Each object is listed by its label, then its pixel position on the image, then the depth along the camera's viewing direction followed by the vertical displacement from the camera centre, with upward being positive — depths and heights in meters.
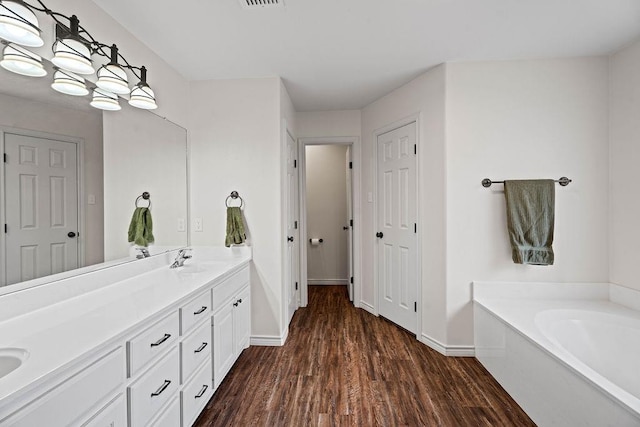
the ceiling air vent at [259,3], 1.66 +1.21
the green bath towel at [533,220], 2.28 -0.08
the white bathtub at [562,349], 1.31 -0.83
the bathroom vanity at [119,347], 0.80 -0.49
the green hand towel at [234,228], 2.46 -0.15
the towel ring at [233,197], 2.55 +0.12
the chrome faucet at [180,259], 2.20 -0.38
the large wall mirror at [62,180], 1.21 +0.15
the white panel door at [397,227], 2.79 -0.18
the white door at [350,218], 3.61 -0.10
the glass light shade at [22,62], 1.20 +0.65
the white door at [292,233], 3.00 -0.26
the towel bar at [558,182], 2.31 +0.23
